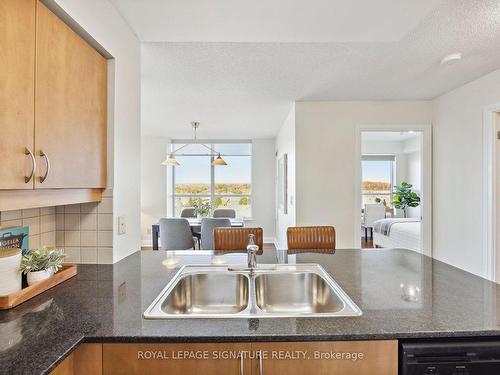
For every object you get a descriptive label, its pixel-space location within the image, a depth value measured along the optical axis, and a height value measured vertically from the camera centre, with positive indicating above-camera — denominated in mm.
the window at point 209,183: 6508 +69
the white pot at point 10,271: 1031 -311
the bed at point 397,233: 4426 -780
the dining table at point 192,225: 4260 -568
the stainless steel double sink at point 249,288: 1362 -500
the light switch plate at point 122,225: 1660 -228
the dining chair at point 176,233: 4027 -651
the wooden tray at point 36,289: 1003 -401
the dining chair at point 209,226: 3898 -540
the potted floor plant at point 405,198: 6918 -266
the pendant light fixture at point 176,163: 4653 +418
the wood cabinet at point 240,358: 856 -510
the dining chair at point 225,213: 5312 -491
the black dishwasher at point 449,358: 864 -510
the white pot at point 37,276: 1158 -366
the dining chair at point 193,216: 4281 -578
